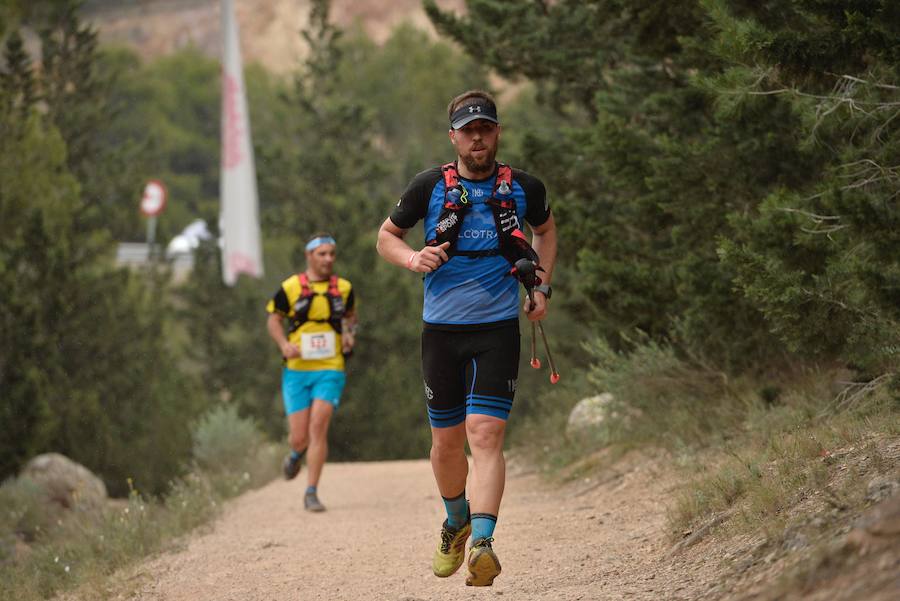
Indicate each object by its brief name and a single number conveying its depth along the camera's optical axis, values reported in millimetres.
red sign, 41781
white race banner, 35906
